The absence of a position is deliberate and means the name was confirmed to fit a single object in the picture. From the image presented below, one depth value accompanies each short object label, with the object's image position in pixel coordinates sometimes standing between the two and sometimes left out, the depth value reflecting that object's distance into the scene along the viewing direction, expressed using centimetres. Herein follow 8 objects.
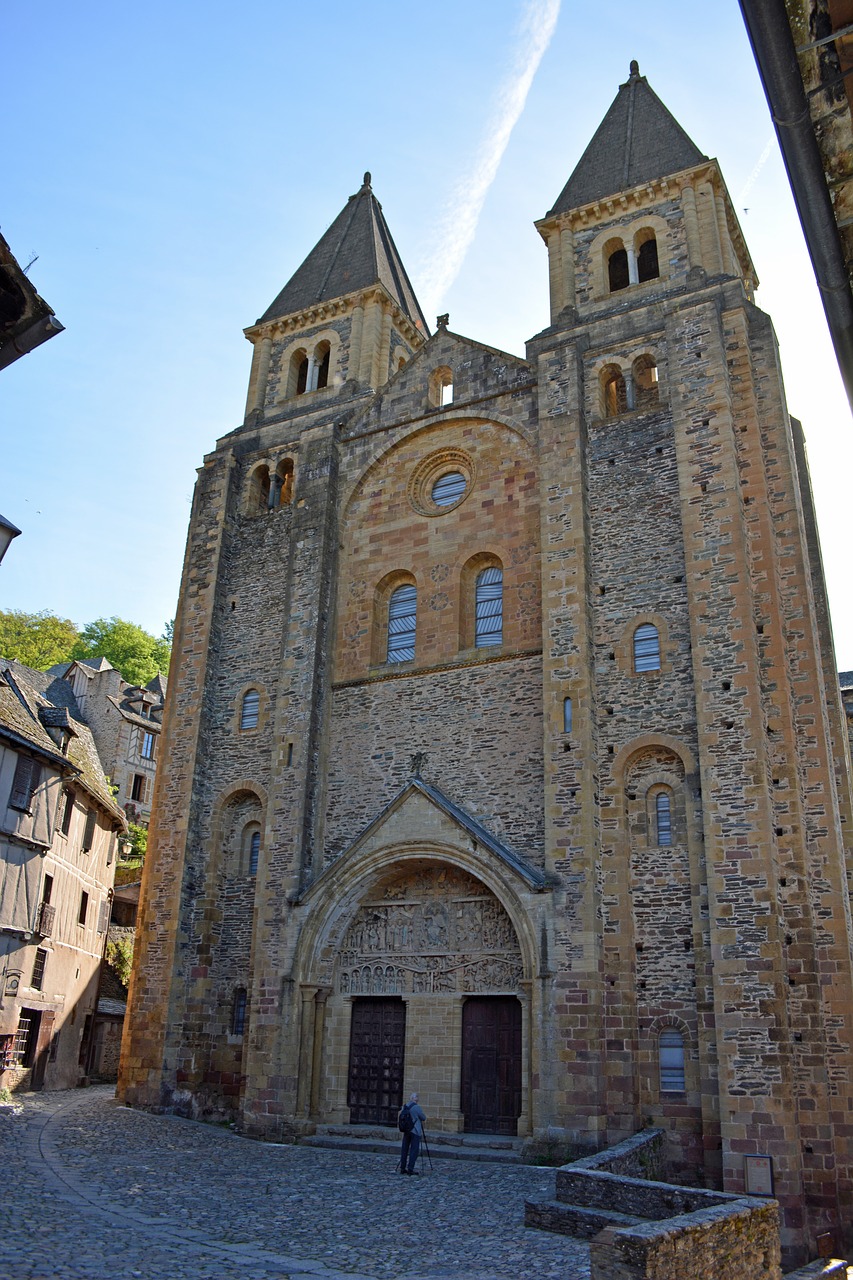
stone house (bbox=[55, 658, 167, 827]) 4269
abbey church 1557
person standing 1480
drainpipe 503
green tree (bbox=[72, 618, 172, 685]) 5597
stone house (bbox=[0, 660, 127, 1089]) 2194
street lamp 805
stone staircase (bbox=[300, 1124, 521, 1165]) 1617
